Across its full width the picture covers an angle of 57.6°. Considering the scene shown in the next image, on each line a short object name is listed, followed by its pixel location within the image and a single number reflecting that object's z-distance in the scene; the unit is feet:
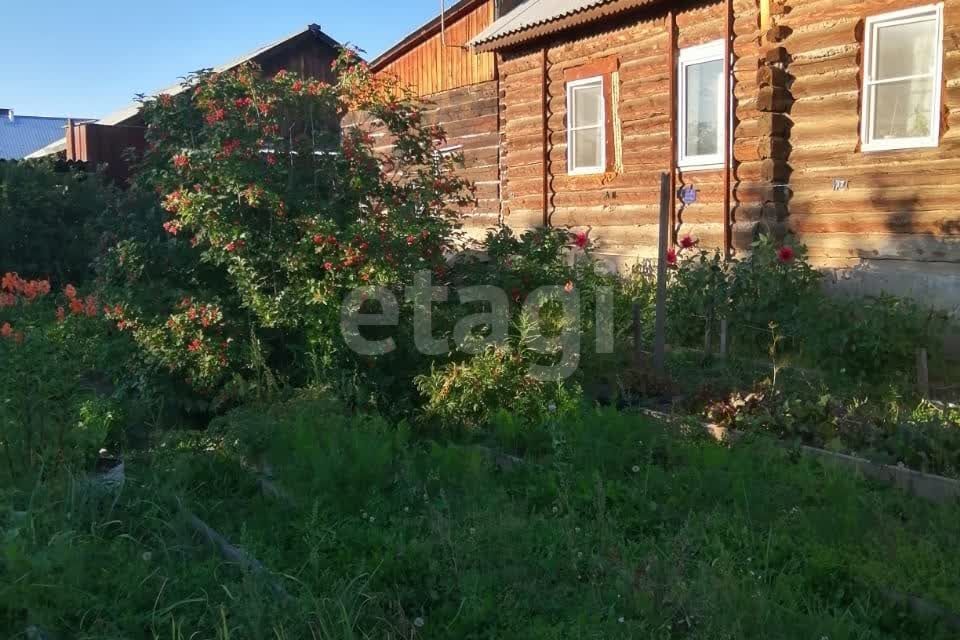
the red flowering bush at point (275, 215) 19.60
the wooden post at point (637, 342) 21.77
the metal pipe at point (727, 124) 30.17
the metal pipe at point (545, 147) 39.17
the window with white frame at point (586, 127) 37.01
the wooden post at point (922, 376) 19.16
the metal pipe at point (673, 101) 32.58
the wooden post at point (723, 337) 23.13
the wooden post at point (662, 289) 21.74
